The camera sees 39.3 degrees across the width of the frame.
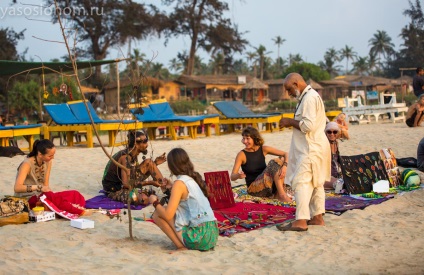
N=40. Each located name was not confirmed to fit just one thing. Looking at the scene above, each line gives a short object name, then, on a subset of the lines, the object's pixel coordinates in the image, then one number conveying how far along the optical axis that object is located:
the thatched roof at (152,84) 47.10
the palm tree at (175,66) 97.14
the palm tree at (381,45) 92.25
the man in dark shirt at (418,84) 15.31
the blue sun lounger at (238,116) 15.54
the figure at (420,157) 8.33
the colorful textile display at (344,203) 6.12
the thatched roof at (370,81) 53.28
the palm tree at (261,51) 79.46
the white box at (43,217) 5.60
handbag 5.46
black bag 8.73
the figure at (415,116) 13.67
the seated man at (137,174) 6.52
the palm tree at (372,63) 91.73
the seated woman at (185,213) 4.51
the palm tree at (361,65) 90.88
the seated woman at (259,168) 6.79
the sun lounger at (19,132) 11.62
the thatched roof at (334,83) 57.12
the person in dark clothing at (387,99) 22.19
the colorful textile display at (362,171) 7.28
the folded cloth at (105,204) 6.37
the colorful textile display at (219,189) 6.35
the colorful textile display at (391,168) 7.67
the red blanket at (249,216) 5.44
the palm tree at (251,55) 82.94
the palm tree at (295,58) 100.38
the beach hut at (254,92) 50.59
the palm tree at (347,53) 98.12
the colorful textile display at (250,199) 6.59
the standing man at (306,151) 5.27
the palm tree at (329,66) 87.86
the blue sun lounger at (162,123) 14.22
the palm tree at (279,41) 96.25
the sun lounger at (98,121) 12.34
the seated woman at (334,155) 7.50
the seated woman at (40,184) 5.88
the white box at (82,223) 5.36
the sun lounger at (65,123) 12.75
